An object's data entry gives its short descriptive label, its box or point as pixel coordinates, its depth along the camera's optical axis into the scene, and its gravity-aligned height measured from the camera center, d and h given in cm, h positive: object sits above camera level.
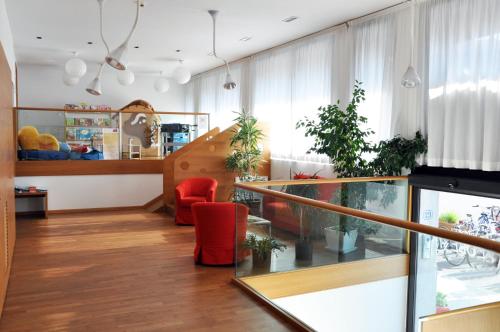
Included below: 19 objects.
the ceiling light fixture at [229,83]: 726 +97
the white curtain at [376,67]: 647 +117
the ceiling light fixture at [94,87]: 746 +91
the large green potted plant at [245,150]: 866 -10
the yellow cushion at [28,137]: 874 +8
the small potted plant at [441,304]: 307 -105
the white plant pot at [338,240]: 474 -99
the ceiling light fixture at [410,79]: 509 +76
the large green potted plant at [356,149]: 586 -3
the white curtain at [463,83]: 507 +76
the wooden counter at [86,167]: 888 -51
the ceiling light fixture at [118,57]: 523 +98
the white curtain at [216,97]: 1100 +127
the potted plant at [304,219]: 454 -76
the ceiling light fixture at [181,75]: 896 +135
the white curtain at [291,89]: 787 +105
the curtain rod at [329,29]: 634 +196
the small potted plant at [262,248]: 480 -109
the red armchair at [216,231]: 547 -104
